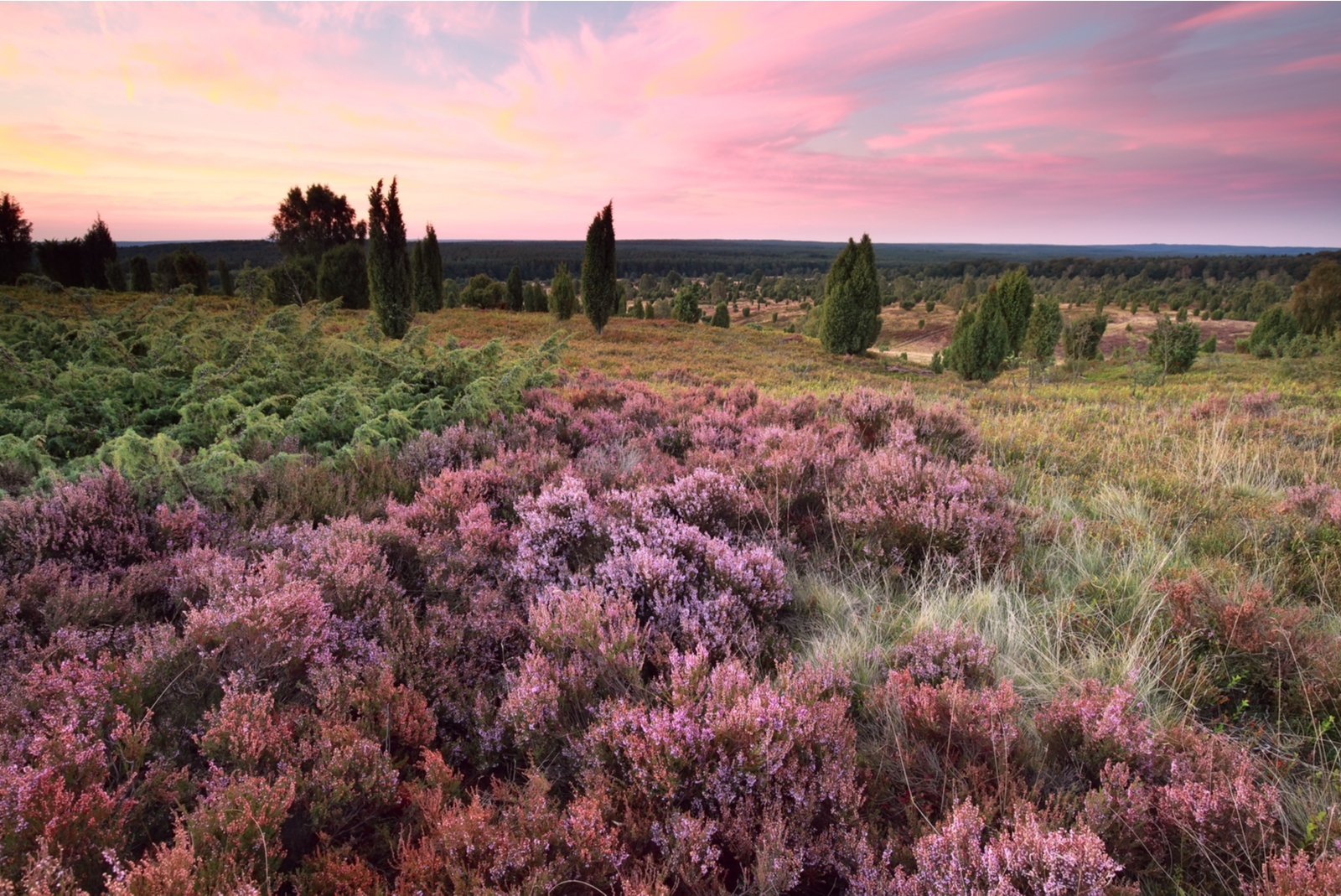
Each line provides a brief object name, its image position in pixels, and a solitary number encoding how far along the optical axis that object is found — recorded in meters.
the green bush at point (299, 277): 26.64
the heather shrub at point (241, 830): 1.44
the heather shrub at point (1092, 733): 1.90
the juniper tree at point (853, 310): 32.87
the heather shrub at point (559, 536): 3.13
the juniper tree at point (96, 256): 36.59
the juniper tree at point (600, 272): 30.98
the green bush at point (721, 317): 63.72
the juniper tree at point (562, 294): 39.22
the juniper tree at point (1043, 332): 38.06
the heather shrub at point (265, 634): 2.22
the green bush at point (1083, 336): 30.10
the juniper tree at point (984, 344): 30.72
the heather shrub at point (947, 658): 2.40
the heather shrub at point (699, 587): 2.64
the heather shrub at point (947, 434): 5.73
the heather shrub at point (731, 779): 1.64
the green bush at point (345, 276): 36.81
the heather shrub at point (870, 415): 5.95
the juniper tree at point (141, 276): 39.50
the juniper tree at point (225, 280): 42.50
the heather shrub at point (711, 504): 3.74
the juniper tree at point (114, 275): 36.88
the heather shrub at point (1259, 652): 2.33
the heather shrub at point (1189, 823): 1.65
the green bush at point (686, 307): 55.78
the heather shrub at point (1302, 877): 1.39
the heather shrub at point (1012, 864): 1.48
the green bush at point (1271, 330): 44.73
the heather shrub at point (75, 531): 2.98
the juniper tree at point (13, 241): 30.86
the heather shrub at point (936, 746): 1.88
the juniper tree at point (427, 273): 36.47
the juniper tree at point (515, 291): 50.06
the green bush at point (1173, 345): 19.41
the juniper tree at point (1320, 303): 46.34
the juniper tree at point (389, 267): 22.38
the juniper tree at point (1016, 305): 37.12
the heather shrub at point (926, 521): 3.52
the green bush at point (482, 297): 49.97
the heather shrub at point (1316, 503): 3.79
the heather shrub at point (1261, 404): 8.34
